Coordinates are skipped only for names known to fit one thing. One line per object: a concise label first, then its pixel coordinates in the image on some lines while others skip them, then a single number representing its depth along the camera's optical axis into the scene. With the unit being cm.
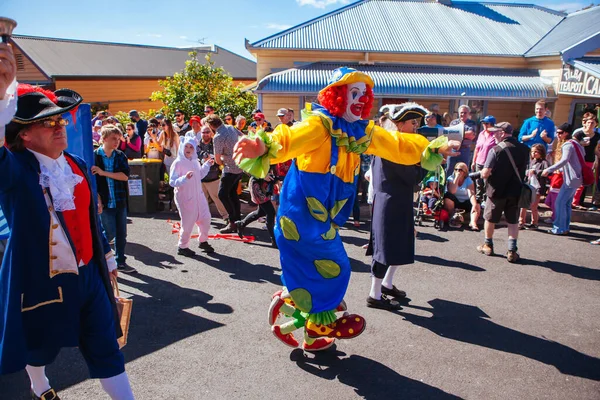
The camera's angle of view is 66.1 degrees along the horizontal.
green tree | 1429
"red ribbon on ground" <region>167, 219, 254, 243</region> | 685
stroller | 756
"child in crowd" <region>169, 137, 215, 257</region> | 591
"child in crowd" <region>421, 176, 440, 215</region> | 765
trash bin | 841
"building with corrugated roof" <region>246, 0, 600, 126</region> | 1159
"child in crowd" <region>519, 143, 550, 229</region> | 761
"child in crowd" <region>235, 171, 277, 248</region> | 624
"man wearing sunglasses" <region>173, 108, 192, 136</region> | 1033
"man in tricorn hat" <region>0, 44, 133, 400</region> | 234
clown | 341
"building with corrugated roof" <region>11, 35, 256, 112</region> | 2389
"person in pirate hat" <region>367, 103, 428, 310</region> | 433
